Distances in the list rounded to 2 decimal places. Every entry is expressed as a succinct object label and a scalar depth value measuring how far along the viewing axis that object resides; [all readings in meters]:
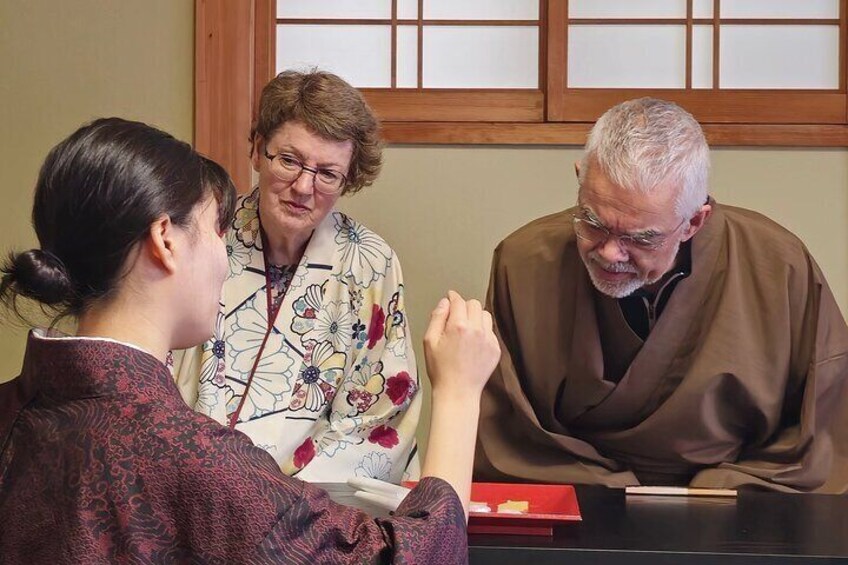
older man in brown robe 2.40
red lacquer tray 1.74
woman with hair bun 1.16
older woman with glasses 2.58
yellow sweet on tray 1.89
